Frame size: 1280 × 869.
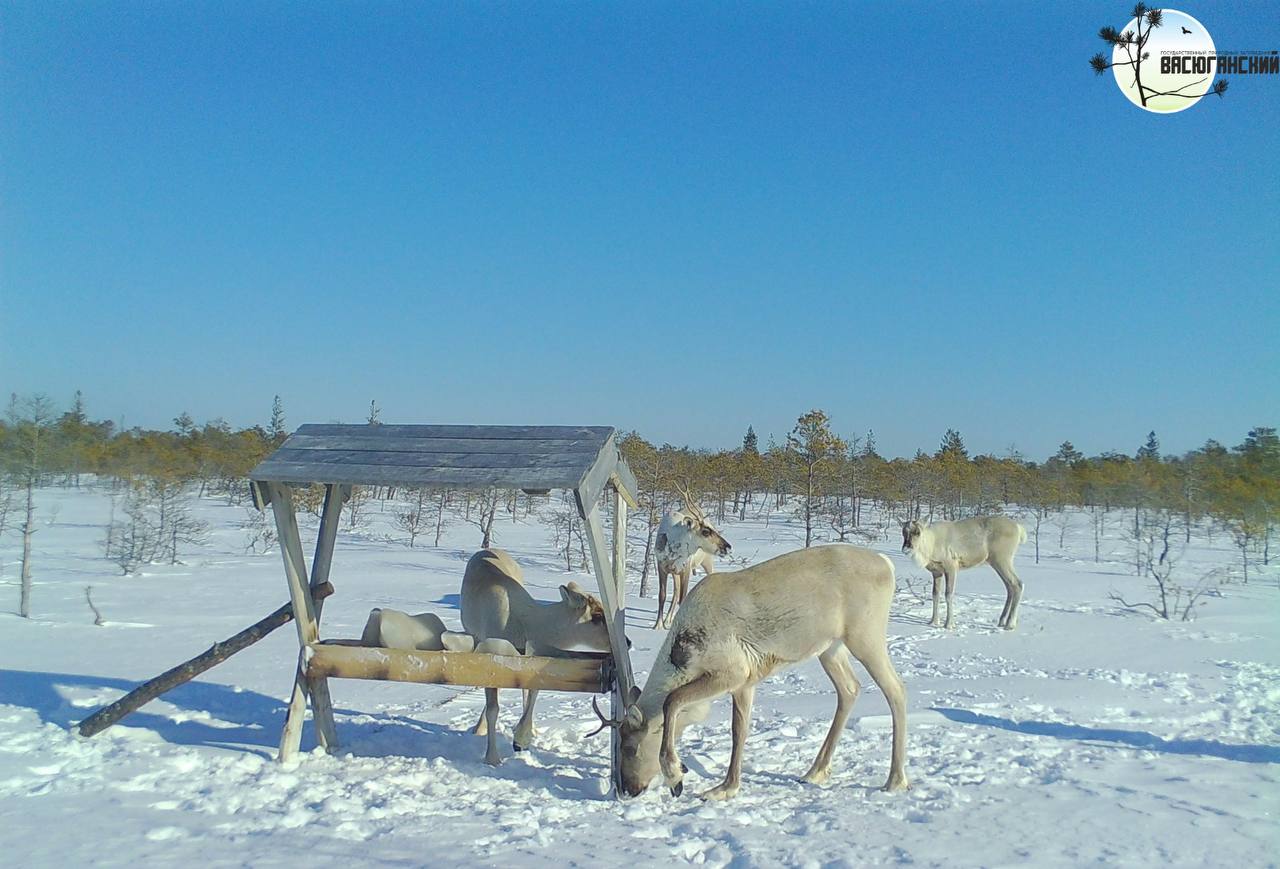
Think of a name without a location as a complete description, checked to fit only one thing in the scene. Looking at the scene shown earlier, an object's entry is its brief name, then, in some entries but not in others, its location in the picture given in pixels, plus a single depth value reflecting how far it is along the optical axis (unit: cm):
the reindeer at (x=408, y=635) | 733
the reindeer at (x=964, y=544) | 1680
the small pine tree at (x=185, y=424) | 7550
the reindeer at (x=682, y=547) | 1433
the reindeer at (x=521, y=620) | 739
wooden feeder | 640
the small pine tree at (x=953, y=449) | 6281
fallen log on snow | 734
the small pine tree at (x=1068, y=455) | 7965
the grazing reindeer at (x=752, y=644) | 632
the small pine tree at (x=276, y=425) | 6681
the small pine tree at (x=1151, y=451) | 6900
